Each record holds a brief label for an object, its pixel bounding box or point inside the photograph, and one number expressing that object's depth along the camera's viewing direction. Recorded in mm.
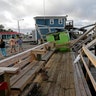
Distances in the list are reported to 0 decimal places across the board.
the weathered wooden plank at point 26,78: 1756
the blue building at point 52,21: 18684
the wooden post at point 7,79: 1576
